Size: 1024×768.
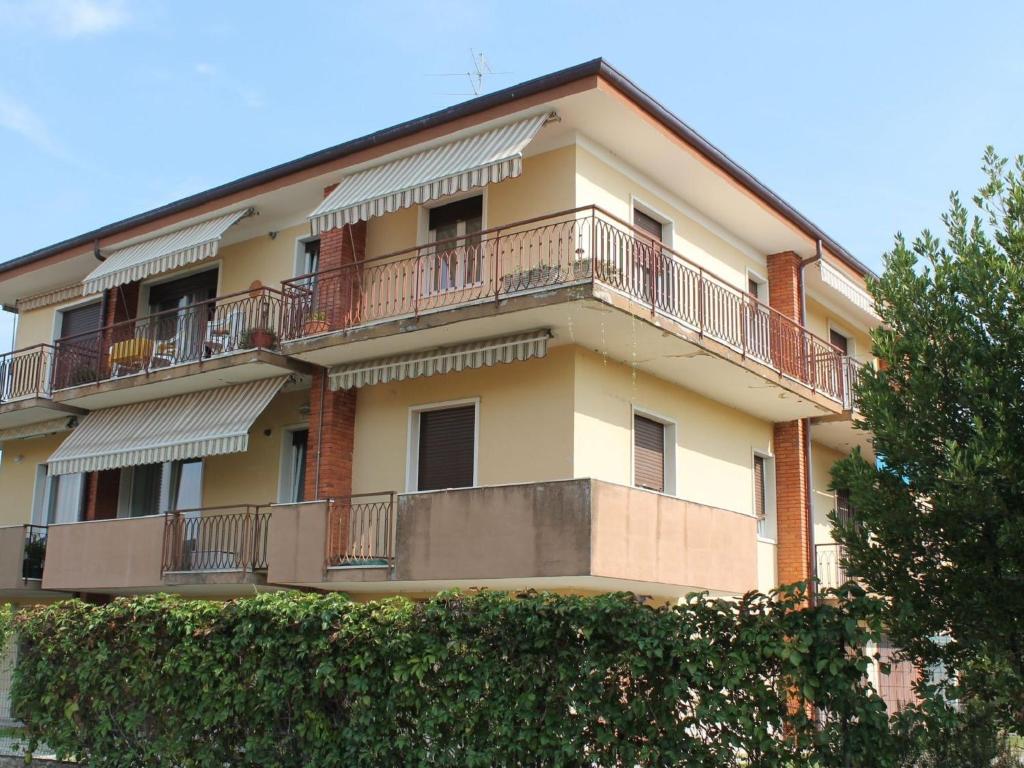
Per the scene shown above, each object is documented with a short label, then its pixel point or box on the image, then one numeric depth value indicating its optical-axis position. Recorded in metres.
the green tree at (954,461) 7.84
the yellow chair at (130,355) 19.80
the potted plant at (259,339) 17.66
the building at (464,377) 14.84
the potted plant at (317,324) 16.89
